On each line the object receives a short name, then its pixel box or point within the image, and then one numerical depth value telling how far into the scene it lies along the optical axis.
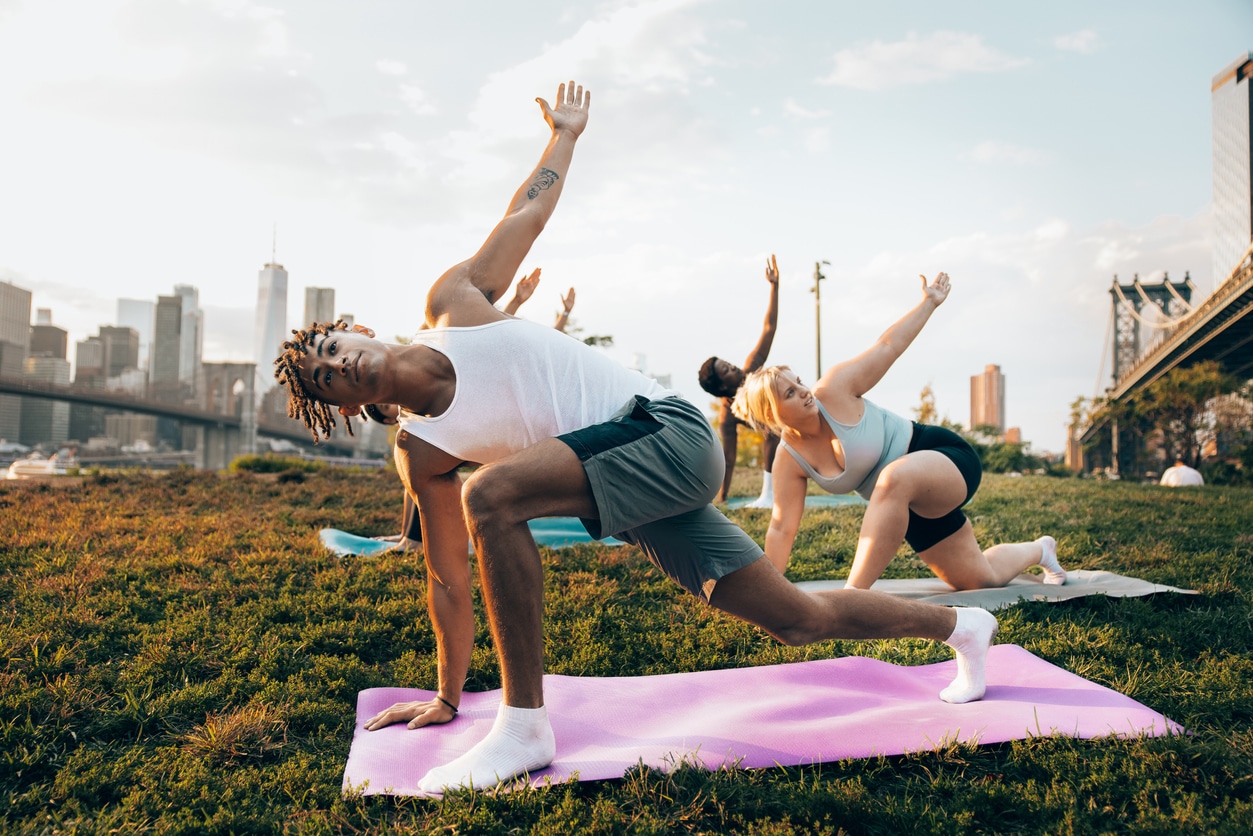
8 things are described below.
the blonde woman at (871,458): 3.63
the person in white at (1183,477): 13.54
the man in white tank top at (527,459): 2.13
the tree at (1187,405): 24.84
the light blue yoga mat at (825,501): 8.57
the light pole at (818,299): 19.95
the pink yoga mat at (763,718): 2.33
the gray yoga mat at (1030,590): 4.02
